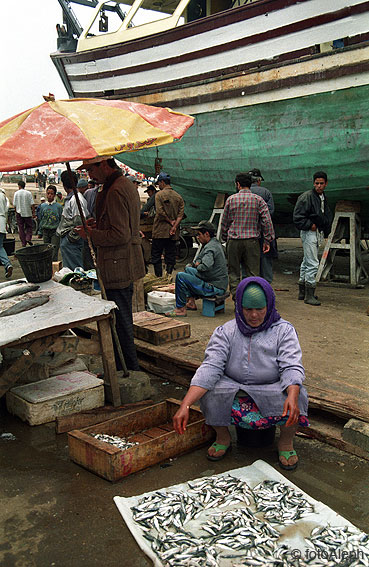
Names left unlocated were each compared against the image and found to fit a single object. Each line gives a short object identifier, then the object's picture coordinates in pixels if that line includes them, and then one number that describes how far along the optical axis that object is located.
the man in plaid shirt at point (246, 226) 7.54
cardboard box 4.46
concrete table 4.18
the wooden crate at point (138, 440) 3.55
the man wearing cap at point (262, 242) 8.10
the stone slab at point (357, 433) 3.82
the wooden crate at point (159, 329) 6.01
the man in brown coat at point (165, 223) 9.68
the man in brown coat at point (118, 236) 4.79
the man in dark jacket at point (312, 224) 7.95
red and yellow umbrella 3.70
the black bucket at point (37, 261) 5.08
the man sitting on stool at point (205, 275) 7.35
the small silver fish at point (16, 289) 4.88
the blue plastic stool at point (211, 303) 7.53
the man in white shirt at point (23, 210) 14.89
